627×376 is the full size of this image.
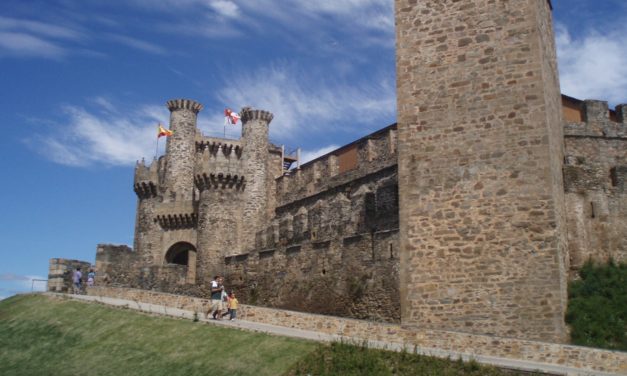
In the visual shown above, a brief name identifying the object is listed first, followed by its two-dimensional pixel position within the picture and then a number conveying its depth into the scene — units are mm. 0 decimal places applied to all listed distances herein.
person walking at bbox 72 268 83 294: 25953
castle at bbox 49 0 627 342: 13508
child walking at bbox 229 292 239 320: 17438
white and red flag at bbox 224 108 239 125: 46681
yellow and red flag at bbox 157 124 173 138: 42156
